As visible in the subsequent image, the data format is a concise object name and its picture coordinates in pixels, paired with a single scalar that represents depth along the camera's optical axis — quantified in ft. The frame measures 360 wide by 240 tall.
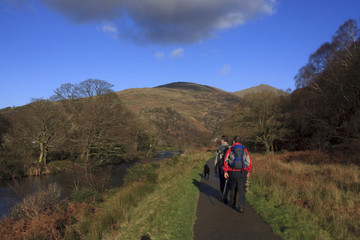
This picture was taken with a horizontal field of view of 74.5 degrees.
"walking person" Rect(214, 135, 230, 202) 26.07
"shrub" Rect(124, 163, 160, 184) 54.80
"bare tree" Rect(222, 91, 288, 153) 109.19
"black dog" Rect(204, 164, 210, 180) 40.01
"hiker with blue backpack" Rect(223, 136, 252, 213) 21.76
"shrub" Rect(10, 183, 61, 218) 37.60
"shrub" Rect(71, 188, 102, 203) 44.32
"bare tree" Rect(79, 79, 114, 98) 152.35
